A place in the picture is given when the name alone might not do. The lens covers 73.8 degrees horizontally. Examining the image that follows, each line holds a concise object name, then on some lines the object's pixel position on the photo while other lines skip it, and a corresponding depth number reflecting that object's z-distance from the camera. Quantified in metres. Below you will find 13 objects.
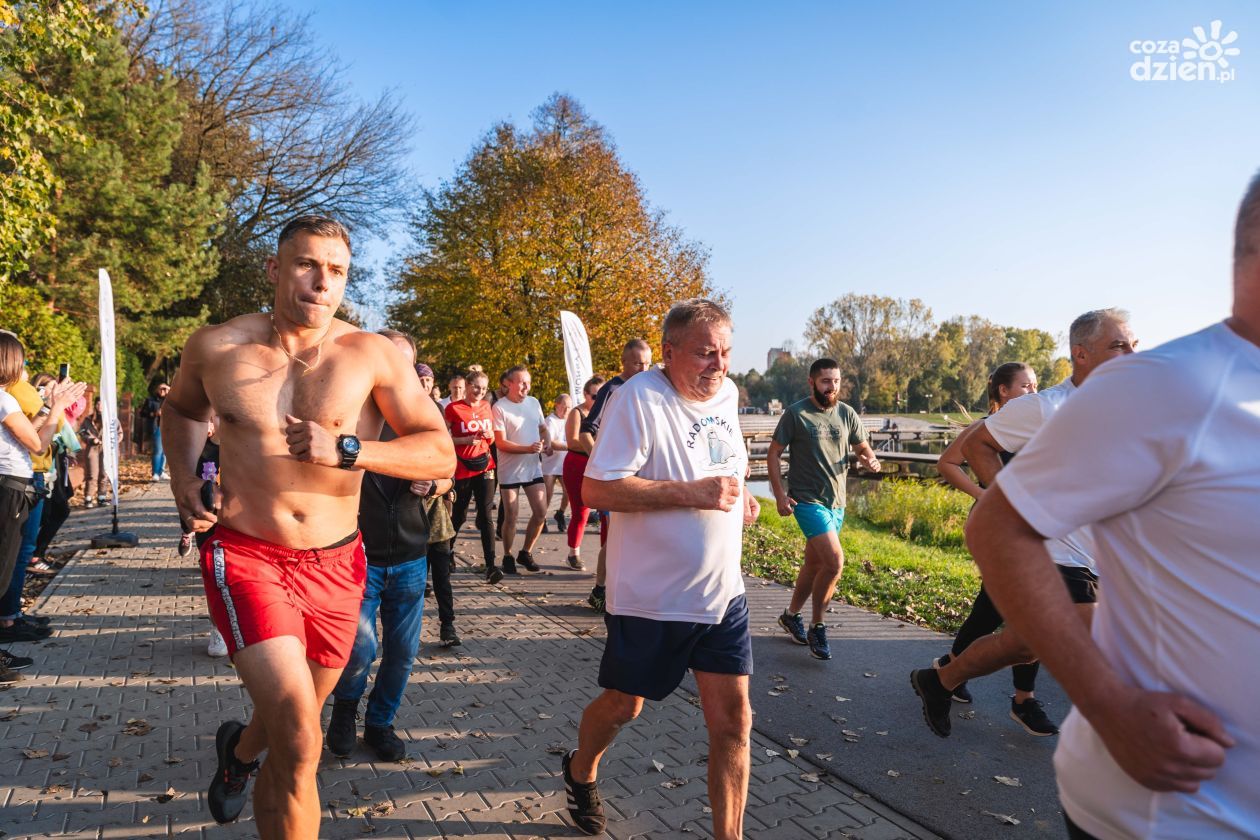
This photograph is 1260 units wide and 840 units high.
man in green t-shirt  6.14
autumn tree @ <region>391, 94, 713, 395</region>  27.55
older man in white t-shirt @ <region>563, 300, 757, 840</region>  3.19
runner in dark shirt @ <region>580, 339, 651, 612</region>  6.62
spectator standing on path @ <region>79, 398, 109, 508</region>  13.47
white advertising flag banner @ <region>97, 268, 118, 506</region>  9.94
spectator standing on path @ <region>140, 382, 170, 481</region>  19.17
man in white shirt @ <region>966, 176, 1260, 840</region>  1.35
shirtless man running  2.69
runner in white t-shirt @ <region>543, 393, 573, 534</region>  11.43
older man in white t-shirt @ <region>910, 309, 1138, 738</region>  4.22
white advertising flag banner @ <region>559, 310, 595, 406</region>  11.06
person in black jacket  4.32
